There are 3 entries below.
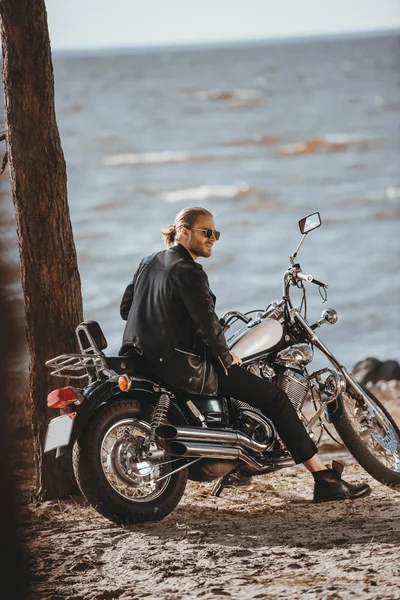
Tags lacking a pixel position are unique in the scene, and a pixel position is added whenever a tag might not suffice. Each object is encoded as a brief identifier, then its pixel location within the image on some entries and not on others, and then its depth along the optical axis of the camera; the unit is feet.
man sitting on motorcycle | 38.60
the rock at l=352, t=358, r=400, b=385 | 84.89
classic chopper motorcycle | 38.19
